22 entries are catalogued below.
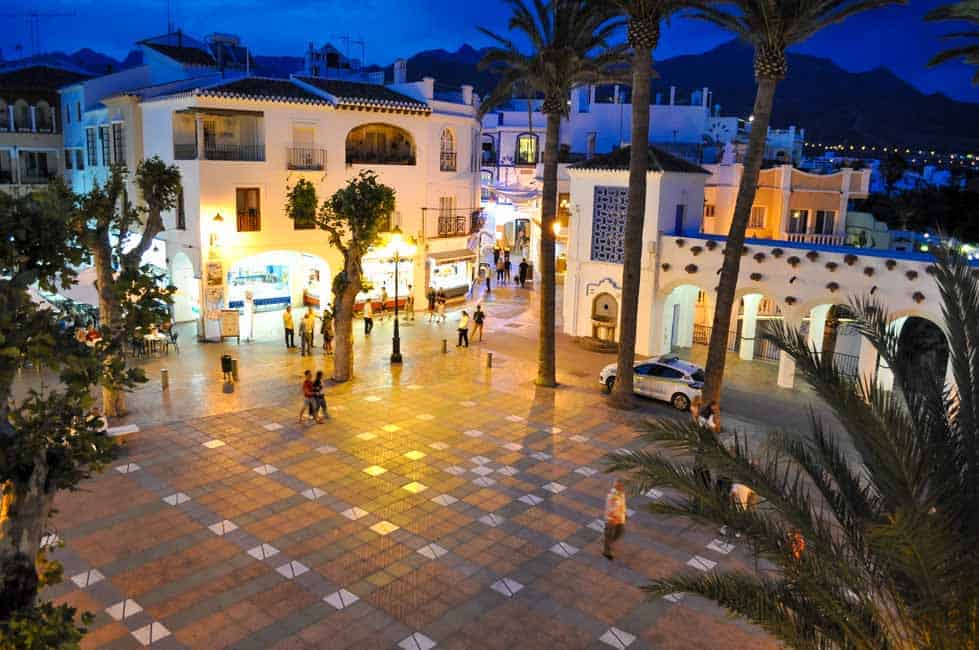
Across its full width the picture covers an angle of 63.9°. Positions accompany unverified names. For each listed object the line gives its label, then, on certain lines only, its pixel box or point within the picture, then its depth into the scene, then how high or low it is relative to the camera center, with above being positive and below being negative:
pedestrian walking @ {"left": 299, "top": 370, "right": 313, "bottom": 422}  18.52 -4.75
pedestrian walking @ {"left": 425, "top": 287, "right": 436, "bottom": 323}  32.22 -4.60
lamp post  24.62 -4.47
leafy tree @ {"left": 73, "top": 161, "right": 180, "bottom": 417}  17.55 -0.92
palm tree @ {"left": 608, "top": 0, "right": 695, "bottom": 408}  18.94 +0.95
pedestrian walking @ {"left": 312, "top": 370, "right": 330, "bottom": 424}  18.44 -4.94
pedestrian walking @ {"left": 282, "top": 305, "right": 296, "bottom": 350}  26.16 -4.64
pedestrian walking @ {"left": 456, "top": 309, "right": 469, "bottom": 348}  27.33 -4.67
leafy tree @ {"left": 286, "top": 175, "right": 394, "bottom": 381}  21.36 -0.93
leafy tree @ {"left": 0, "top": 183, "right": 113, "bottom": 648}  6.54 -2.14
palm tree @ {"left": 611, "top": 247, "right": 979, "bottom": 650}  5.77 -2.46
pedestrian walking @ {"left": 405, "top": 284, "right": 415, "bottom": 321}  32.92 -4.73
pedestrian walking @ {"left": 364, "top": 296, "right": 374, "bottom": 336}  28.48 -4.62
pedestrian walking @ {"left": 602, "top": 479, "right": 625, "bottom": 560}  12.49 -5.05
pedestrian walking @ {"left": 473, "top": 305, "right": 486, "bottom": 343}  28.20 -4.52
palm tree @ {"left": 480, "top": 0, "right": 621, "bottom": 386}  20.78 +3.50
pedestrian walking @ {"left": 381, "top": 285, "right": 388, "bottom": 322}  32.22 -4.54
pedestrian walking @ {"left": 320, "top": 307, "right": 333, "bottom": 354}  25.47 -4.49
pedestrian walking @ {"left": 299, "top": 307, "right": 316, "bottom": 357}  25.52 -4.64
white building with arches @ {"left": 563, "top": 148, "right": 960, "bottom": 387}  21.78 -2.30
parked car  21.14 -4.90
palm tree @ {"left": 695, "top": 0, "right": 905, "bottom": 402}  16.92 +3.12
